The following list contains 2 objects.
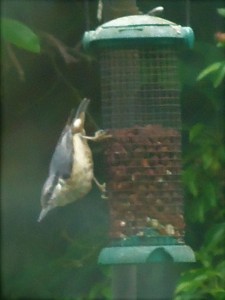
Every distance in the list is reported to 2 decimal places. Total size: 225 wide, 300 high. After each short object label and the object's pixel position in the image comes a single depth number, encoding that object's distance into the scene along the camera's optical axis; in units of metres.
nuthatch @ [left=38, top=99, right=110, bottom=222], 10.27
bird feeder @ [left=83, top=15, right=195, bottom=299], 9.44
